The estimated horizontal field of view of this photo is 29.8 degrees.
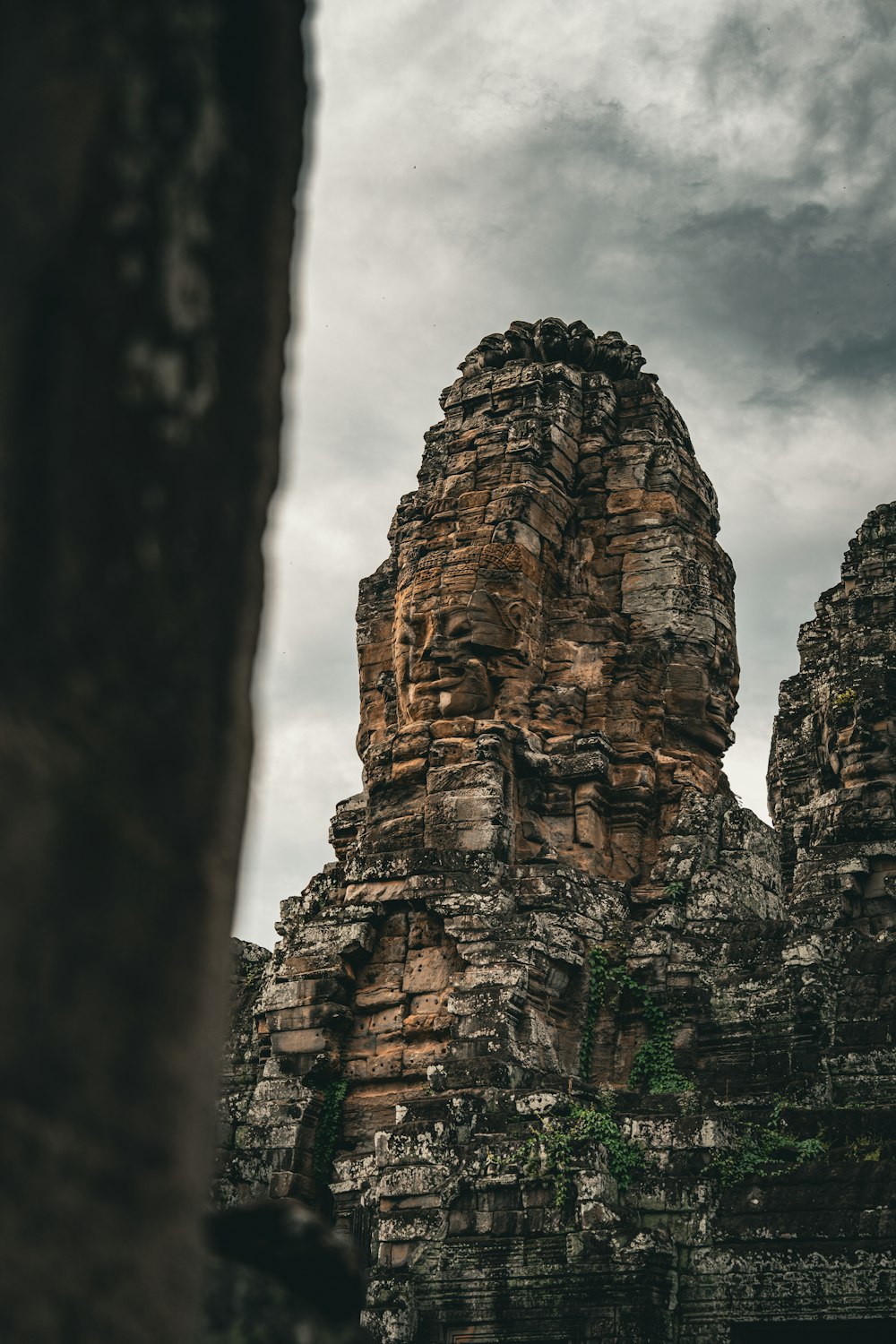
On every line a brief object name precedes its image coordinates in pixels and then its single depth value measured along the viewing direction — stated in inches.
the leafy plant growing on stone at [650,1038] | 653.3
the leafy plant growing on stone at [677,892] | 722.8
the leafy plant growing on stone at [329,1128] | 670.5
